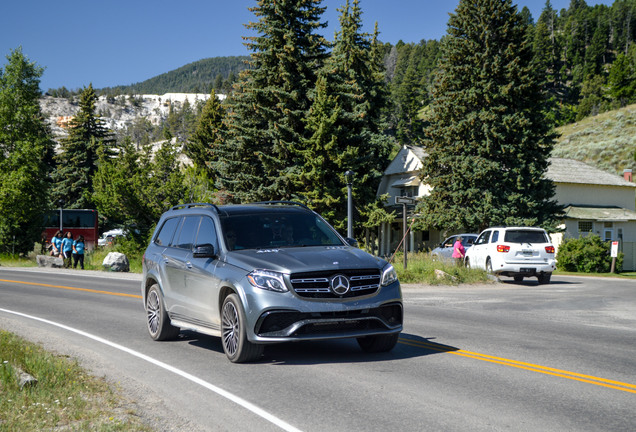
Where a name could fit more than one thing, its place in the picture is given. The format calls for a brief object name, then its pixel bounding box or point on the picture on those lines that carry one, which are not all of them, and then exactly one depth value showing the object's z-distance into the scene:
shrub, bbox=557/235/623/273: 37.69
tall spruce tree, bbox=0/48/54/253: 47.03
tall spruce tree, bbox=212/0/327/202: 41.84
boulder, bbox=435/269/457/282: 23.89
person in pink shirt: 29.27
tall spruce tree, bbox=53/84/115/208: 70.19
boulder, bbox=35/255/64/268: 37.62
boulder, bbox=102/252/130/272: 34.03
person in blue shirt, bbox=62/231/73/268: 35.81
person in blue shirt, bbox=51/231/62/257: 38.22
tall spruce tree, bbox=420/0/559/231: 41.00
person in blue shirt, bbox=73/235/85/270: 35.03
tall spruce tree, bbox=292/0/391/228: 39.44
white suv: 24.66
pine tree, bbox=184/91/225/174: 75.38
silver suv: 7.68
